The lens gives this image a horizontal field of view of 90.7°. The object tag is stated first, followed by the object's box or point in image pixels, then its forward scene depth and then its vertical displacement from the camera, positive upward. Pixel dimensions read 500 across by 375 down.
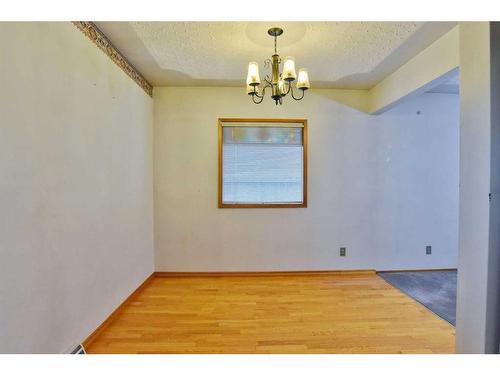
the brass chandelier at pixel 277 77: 1.89 +0.84
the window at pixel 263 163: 3.40 +0.24
